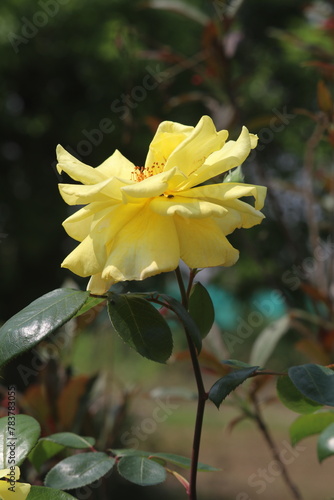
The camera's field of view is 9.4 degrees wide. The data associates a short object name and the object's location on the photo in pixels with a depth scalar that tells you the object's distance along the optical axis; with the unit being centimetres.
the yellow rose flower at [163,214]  91
